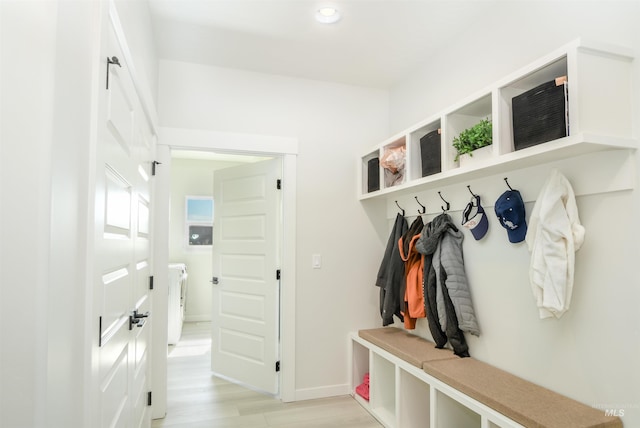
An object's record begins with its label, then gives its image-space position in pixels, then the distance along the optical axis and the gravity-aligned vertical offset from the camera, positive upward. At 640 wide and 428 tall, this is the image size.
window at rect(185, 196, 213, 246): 5.94 +0.24
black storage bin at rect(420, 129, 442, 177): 2.29 +0.53
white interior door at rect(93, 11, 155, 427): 1.21 -0.04
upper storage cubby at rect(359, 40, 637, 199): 1.46 +0.54
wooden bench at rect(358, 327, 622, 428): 1.50 -0.74
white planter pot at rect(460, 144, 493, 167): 1.89 +0.42
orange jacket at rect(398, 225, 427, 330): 2.63 -0.33
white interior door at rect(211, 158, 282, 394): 3.18 -0.35
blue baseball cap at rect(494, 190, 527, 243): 1.92 +0.12
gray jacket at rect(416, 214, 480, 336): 2.27 -0.20
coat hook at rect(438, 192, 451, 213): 2.57 +0.21
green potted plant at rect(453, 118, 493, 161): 1.92 +0.52
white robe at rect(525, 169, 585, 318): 1.61 -0.04
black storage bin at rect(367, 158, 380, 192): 3.07 +0.51
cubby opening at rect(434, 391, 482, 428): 2.10 -1.02
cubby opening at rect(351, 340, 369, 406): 3.18 -1.09
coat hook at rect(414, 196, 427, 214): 2.82 +0.20
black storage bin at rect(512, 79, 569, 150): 1.50 +0.52
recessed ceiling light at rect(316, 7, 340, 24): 2.26 +1.36
